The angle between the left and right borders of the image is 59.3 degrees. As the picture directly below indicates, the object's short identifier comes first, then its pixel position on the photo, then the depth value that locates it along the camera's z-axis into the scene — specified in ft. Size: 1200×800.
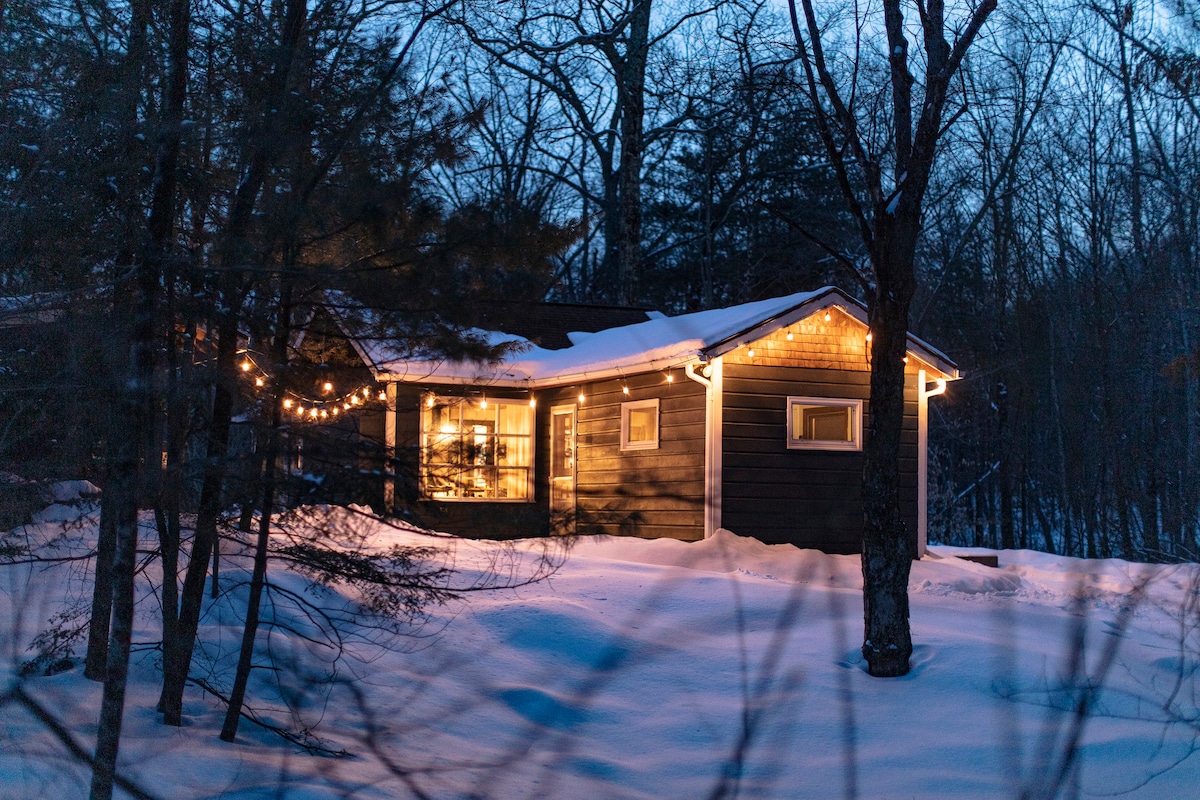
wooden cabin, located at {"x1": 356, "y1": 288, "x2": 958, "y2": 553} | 42.19
